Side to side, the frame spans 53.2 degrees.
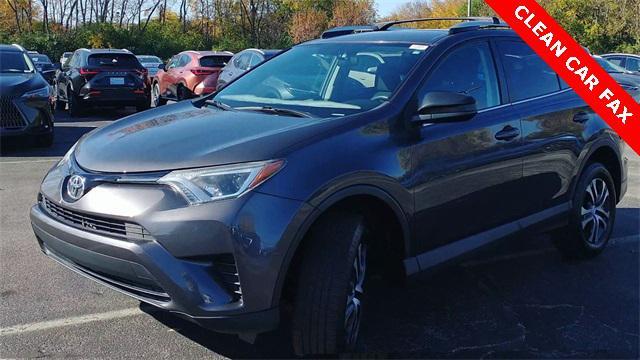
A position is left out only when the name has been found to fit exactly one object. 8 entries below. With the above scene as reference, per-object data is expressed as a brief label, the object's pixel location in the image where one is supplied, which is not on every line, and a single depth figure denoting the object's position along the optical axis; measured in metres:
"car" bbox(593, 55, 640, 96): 15.76
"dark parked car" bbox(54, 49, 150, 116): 14.38
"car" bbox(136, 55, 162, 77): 31.12
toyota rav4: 2.75
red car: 14.98
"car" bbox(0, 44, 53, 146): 8.92
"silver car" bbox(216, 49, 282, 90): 13.53
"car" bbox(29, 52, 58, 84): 25.63
